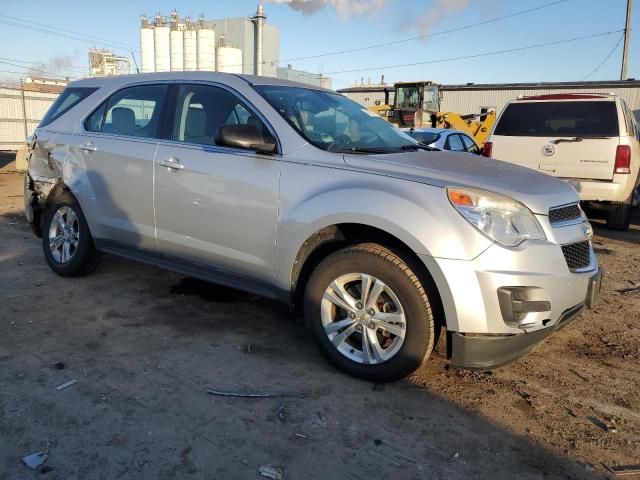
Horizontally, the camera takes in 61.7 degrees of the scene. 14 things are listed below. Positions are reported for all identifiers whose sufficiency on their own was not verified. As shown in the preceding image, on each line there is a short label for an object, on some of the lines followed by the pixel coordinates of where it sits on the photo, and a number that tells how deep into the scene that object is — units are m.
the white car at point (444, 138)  9.82
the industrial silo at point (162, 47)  32.38
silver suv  2.92
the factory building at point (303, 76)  49.16
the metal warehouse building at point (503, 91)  28.16
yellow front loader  17.72
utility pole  26.22
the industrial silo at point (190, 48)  32.00
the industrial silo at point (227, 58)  32.84
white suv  7.52
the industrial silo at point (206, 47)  31.86
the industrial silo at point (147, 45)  32.69
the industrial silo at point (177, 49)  32.25
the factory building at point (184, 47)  32.03
